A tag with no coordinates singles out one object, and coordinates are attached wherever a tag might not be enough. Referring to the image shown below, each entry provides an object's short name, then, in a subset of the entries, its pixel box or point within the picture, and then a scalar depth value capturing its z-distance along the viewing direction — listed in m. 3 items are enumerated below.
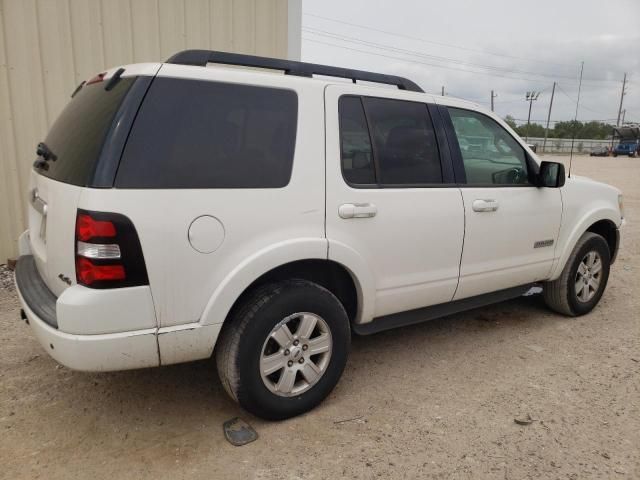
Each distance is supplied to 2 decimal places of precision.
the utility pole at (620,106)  78.56
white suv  2.26
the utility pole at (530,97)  73.25
